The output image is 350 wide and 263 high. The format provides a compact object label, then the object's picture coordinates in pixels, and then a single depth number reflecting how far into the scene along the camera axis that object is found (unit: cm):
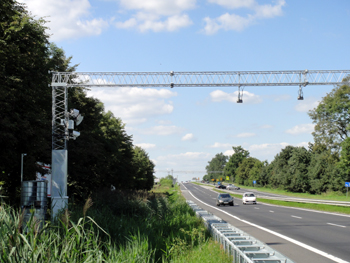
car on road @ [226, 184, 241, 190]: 10877
